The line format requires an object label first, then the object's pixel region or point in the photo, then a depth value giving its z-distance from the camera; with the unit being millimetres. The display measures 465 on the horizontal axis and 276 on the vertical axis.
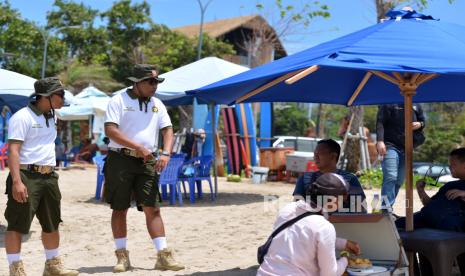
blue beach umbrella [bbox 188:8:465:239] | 3719
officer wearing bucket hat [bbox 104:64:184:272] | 5145
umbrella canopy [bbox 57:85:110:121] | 19469
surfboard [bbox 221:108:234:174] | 16170
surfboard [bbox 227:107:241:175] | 16141
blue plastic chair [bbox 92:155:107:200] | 10031
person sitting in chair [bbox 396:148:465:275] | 4449
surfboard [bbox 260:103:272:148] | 17297
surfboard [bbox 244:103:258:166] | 16234
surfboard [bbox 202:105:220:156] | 14797
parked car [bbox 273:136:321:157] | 20203
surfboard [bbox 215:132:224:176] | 15516
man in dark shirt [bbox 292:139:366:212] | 4402
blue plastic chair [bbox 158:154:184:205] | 9531
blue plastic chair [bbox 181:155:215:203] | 10125
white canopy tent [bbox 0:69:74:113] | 6555
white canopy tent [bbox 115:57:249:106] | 10615
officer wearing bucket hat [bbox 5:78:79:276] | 4660
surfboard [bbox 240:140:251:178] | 16141
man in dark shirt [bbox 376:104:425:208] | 6047
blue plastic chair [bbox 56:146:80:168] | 17923
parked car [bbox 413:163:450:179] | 20484
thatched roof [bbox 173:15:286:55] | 35528
